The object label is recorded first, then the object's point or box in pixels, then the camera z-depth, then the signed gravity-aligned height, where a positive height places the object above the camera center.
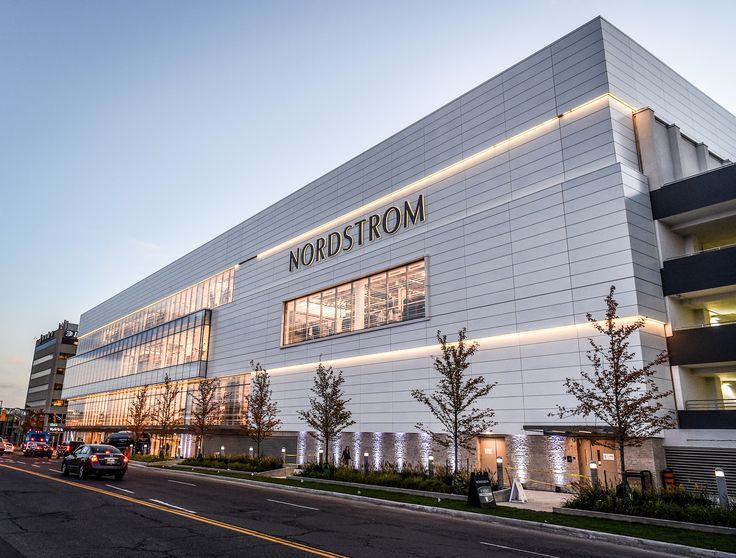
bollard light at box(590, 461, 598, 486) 18.02 -1.35
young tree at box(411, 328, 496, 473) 23.16 +1.56
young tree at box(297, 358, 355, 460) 30.17 +0.94
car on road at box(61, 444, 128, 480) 24.70 -1.62
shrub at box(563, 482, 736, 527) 14.29 -2.11
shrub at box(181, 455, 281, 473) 33.91 -2.36
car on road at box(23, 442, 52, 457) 55.34 -2.45
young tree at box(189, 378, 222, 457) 43.47 +1.51
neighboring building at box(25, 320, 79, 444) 123.44 +12.77
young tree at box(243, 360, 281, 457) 37.03 +1.69
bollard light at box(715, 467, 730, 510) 15.07 -1.62
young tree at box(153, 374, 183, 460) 50.31 +1.51
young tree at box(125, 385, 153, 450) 55.06 +1.67
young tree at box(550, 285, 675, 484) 17.66 +1.53
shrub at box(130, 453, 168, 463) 45.28 -2.68
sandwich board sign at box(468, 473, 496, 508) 17.91 -2.10
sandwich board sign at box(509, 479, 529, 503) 19.84 -2.34
